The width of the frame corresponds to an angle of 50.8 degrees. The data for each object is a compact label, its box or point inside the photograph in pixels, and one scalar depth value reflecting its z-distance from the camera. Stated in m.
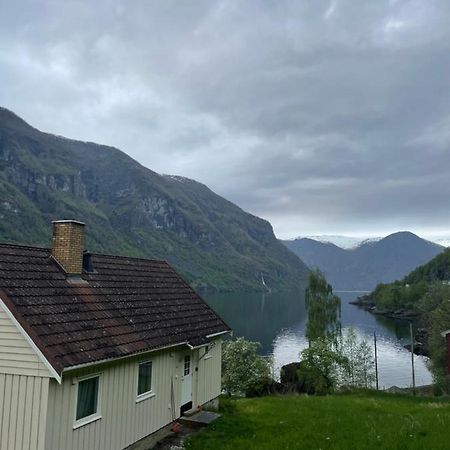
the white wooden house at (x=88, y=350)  11.86
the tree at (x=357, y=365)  36.31
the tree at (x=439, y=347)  35.06
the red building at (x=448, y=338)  31.52
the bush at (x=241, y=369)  31.22
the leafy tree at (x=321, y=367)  32.66
